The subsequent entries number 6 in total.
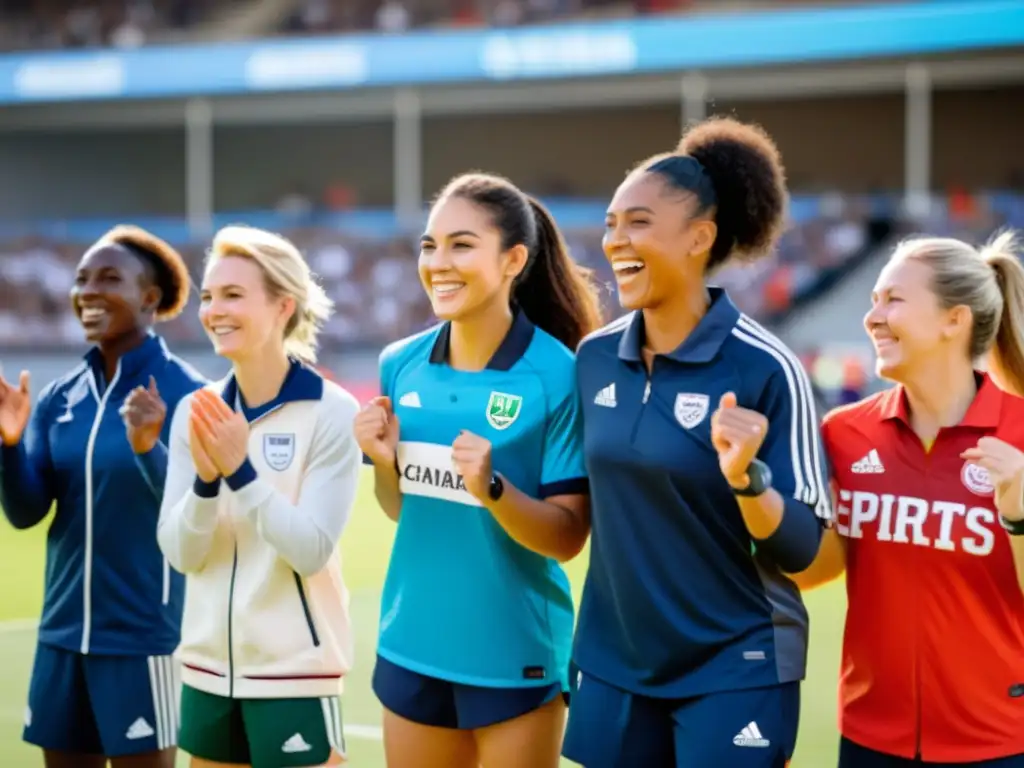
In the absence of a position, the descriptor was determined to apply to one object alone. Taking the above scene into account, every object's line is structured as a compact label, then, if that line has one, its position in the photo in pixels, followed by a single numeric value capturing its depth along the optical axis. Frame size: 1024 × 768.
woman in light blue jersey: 8.27
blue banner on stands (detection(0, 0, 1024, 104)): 51.25
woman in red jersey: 7.84
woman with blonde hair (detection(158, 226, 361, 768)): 8.63
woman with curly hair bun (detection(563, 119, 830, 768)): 7.53
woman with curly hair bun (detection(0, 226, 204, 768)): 9.95
